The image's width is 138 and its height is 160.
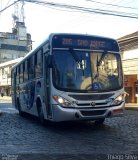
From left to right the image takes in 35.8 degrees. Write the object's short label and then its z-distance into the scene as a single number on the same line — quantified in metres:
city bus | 6.89
